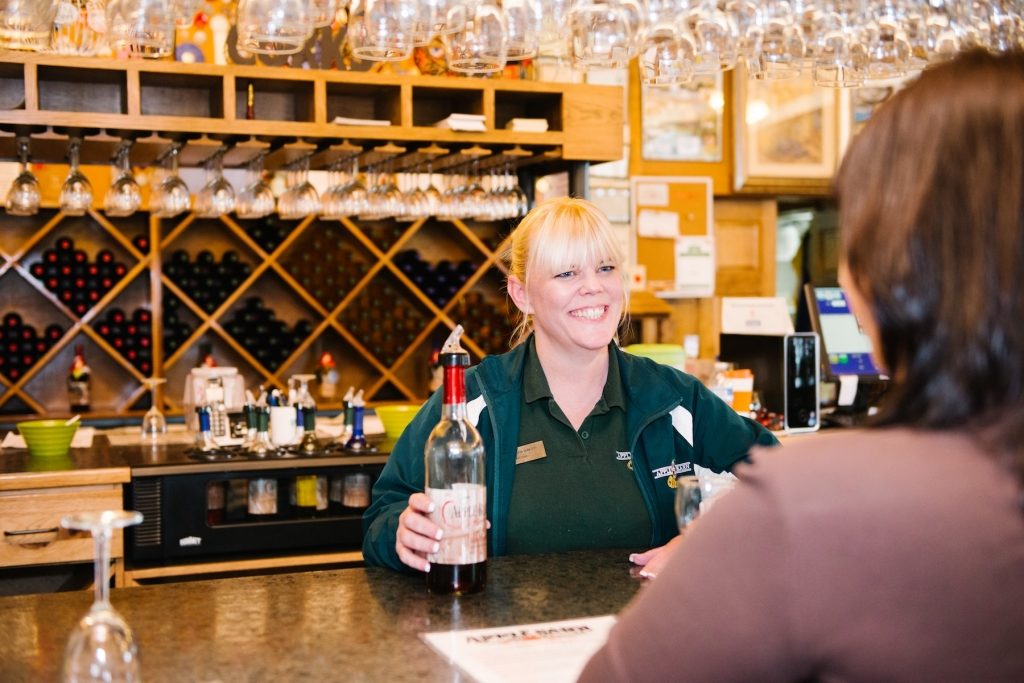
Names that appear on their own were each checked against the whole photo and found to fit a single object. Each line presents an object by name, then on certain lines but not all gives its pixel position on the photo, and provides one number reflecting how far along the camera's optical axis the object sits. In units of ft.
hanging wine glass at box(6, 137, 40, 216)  12.91
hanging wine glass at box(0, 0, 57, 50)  8.20
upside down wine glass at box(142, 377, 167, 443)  14.80
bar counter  4.61
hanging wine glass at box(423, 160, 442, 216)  14.73
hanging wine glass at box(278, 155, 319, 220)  14.20
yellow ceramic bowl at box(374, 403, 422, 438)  14.89
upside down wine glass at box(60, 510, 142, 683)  3.91
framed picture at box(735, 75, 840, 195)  23.34
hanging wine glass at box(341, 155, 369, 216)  14.17
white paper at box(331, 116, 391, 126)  14.23
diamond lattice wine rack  14.05
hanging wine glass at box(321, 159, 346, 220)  14.30
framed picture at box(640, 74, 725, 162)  22.98
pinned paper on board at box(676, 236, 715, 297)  23.43
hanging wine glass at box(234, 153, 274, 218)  14.19
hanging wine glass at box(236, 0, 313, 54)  8.38
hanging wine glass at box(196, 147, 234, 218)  13.79
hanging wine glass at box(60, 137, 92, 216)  13.12
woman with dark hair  2.70
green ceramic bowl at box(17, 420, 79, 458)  13.35
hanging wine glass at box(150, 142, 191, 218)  13.64
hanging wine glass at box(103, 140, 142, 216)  13.35
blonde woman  7.39
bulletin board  23.07
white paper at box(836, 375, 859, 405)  16.79
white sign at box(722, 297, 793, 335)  18.62
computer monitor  16.93
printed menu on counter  4.52
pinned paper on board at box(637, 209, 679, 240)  23.06
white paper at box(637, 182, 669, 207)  22.94
